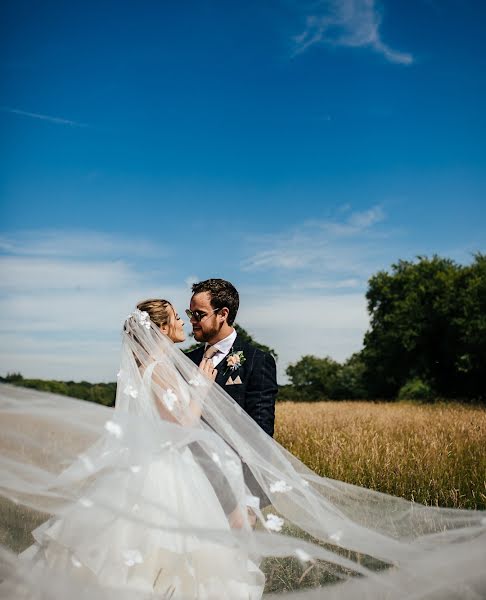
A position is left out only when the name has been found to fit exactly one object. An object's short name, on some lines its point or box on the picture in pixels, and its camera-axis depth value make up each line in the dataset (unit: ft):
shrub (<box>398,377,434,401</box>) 110.01
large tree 98.22
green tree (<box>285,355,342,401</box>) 224.33
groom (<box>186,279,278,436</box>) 13.34
